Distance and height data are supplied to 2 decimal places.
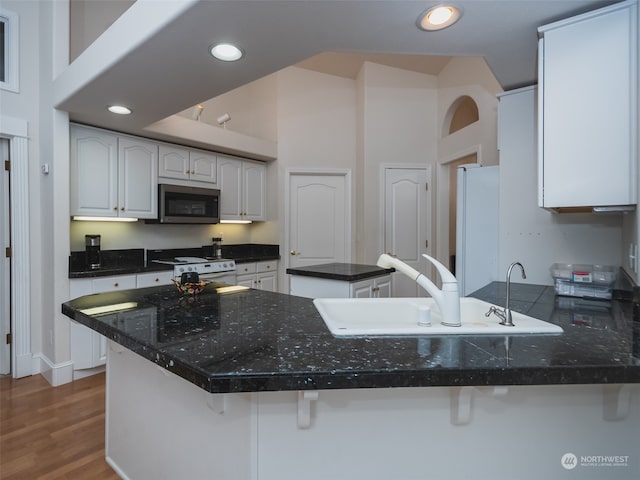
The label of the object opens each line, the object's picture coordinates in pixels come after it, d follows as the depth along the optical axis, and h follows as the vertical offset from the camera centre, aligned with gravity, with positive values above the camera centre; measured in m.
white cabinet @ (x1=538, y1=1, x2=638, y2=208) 1.35 +0.52
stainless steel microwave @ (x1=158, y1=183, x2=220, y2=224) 3.50 +0.35
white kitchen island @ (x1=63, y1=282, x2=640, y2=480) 0.81 -0.49
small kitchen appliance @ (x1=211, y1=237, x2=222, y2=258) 4.36 -0.13
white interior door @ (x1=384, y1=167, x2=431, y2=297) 4.35 +0.28
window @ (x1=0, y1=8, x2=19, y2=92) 2.81 +1.54
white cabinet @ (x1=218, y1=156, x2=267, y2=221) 4.18 +0.61
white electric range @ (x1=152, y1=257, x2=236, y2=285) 3.37 -0.31
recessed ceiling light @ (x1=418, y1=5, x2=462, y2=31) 1.35 +0.89
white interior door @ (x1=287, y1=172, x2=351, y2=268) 4.64 +0.25
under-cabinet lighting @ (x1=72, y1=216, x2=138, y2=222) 3.08 +0.16
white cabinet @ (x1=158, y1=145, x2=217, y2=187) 3.57 +0.78
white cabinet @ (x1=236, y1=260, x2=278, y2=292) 4.10 -0.47
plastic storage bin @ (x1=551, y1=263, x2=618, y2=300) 1.68 -0.22
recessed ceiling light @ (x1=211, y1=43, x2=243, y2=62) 1.64 +0.90
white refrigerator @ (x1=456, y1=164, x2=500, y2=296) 2.52 +0.08
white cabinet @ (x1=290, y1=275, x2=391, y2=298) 2.64 -0.41
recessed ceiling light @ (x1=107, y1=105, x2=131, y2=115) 2.54 +0.95
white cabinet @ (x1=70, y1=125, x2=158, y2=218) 2.95 +0.57
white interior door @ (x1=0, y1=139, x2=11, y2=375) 2.82 -0.30
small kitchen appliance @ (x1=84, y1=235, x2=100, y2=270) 3.08 -0.12
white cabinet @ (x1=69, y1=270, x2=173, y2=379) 2.80 -0.84
